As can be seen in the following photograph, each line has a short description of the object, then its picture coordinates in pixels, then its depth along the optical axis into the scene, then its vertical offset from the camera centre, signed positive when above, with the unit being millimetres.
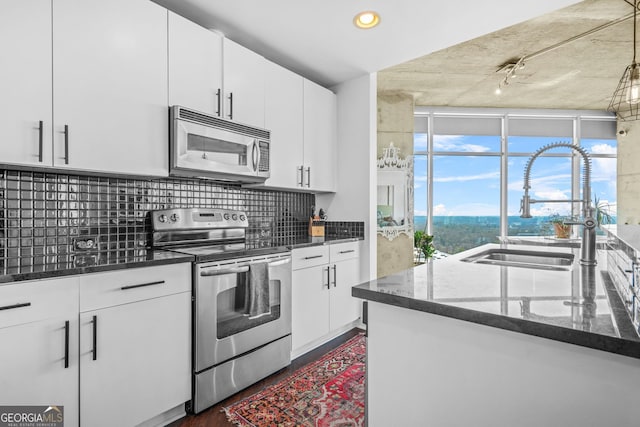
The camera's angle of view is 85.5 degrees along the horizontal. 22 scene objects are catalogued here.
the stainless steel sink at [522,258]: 1826 -246
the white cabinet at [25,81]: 1519 +594
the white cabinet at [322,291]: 2674 -658
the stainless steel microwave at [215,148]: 2119 +442
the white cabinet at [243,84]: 2469 +961
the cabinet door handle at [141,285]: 1633 -354
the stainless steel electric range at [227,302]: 1951 -559
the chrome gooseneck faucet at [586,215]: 1450 -6
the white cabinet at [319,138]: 3195 +727
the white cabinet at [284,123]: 2834 +762
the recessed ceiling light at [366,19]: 2363 +1357
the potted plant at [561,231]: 2750 -138
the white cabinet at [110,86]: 1701 +680
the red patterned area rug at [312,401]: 1883 -1127
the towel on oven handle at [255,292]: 2172 -508
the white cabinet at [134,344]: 1538 -638
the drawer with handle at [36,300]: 1312 -351
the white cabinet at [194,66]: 2145 +954
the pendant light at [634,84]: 2269 +872
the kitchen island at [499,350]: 750 -351
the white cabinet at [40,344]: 1324 -532
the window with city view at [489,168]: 5789 +762
